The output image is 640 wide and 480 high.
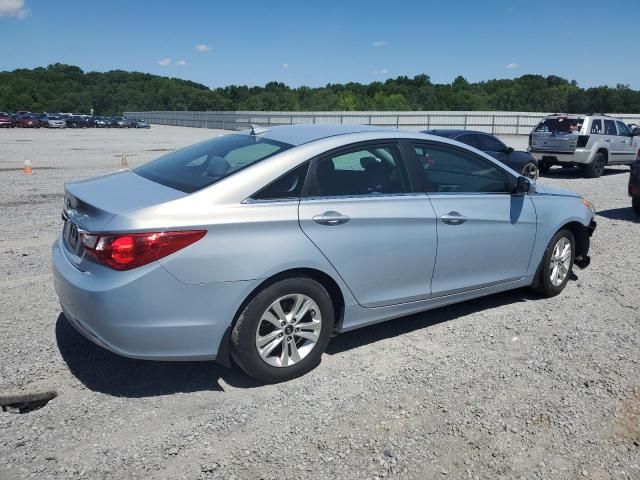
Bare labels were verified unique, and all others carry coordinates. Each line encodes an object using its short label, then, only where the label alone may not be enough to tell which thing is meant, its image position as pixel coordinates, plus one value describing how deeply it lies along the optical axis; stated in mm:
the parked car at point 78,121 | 58684
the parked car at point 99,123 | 61253
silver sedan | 3389
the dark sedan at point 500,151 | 12520
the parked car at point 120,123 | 62281
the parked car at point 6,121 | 51188
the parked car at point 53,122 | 54969
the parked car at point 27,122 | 52906
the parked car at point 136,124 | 63016
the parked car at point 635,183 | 9750
